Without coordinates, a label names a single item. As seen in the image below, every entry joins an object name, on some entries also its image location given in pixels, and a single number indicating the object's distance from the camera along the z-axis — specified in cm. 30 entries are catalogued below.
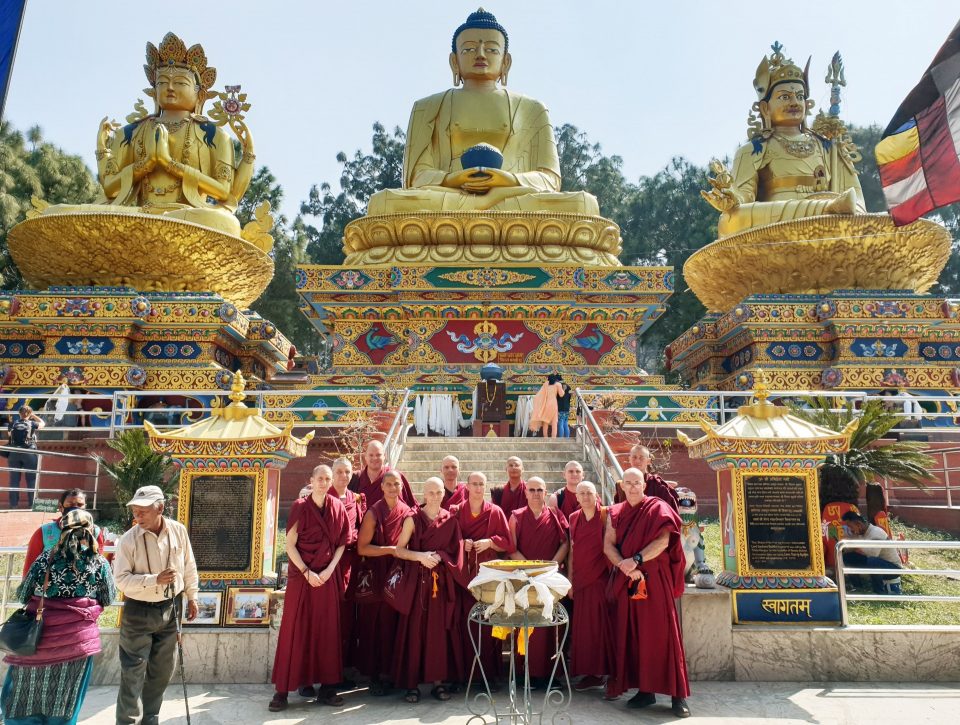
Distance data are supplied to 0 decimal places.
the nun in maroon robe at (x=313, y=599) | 541
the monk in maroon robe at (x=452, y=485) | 618
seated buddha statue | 1652
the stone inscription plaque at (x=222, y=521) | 638
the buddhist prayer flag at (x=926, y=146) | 626
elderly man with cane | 462
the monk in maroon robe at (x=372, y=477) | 642
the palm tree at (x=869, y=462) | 852
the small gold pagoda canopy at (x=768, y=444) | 653
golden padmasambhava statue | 1571
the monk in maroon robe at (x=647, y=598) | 534
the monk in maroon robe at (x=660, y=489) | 610
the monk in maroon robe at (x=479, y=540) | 570
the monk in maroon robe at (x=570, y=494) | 637
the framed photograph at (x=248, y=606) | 620
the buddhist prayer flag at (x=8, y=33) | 569
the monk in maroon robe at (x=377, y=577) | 569
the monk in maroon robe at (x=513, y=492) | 663
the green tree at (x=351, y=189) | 3188
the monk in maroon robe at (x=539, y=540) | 570
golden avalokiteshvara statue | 1557
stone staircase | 970
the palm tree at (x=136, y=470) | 940
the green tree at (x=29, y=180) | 2272
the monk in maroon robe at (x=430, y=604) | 554
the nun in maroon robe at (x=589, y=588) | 564
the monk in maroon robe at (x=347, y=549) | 574
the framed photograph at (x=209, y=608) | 618
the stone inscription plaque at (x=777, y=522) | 641
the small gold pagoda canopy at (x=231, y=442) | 648
